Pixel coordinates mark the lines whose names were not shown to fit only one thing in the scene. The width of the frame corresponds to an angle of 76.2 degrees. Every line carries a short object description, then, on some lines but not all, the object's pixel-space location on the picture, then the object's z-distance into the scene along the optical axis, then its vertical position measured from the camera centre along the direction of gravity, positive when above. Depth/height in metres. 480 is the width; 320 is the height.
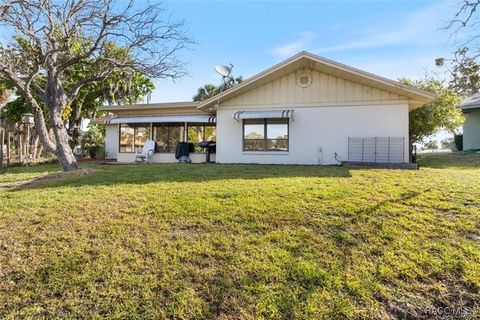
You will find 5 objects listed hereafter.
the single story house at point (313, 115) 12.32 +1.74
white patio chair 17.05 +0.07
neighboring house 21.07 +2.24
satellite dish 15.28 +4.25
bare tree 10.28 +4.03
